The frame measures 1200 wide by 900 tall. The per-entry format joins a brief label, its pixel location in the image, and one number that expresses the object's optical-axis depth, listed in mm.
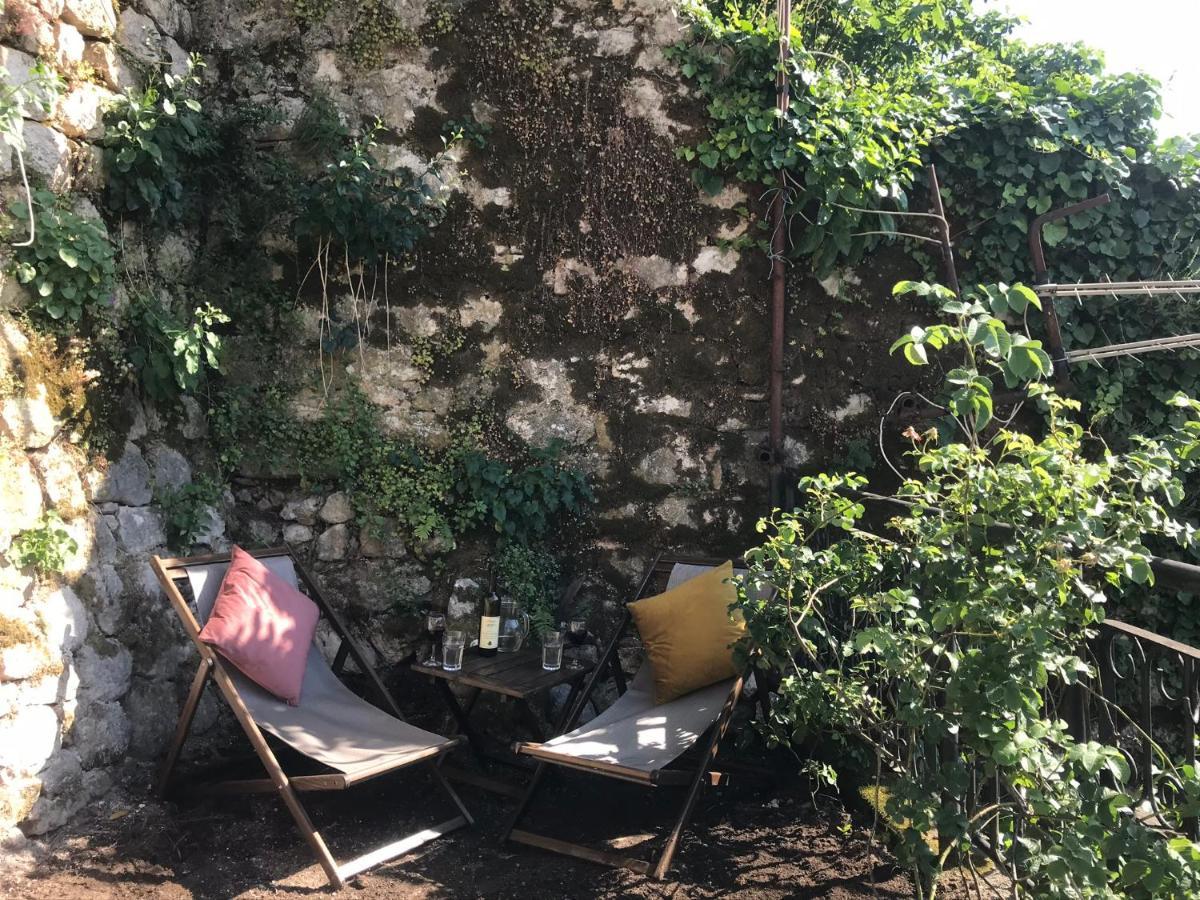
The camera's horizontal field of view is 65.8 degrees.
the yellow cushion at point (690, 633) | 3223
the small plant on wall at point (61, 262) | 2881
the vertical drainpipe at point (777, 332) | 3789
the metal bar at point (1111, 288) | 3531
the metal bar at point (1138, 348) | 3539
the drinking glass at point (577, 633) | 3670
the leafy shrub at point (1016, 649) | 1831
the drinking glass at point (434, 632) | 3426
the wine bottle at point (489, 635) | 3541
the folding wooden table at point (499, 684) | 3206
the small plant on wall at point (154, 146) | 3209
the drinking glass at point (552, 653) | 3418
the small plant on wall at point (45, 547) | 2729
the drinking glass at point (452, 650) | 3324
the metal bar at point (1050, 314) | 3615
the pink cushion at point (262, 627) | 2922
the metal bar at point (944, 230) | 3635
